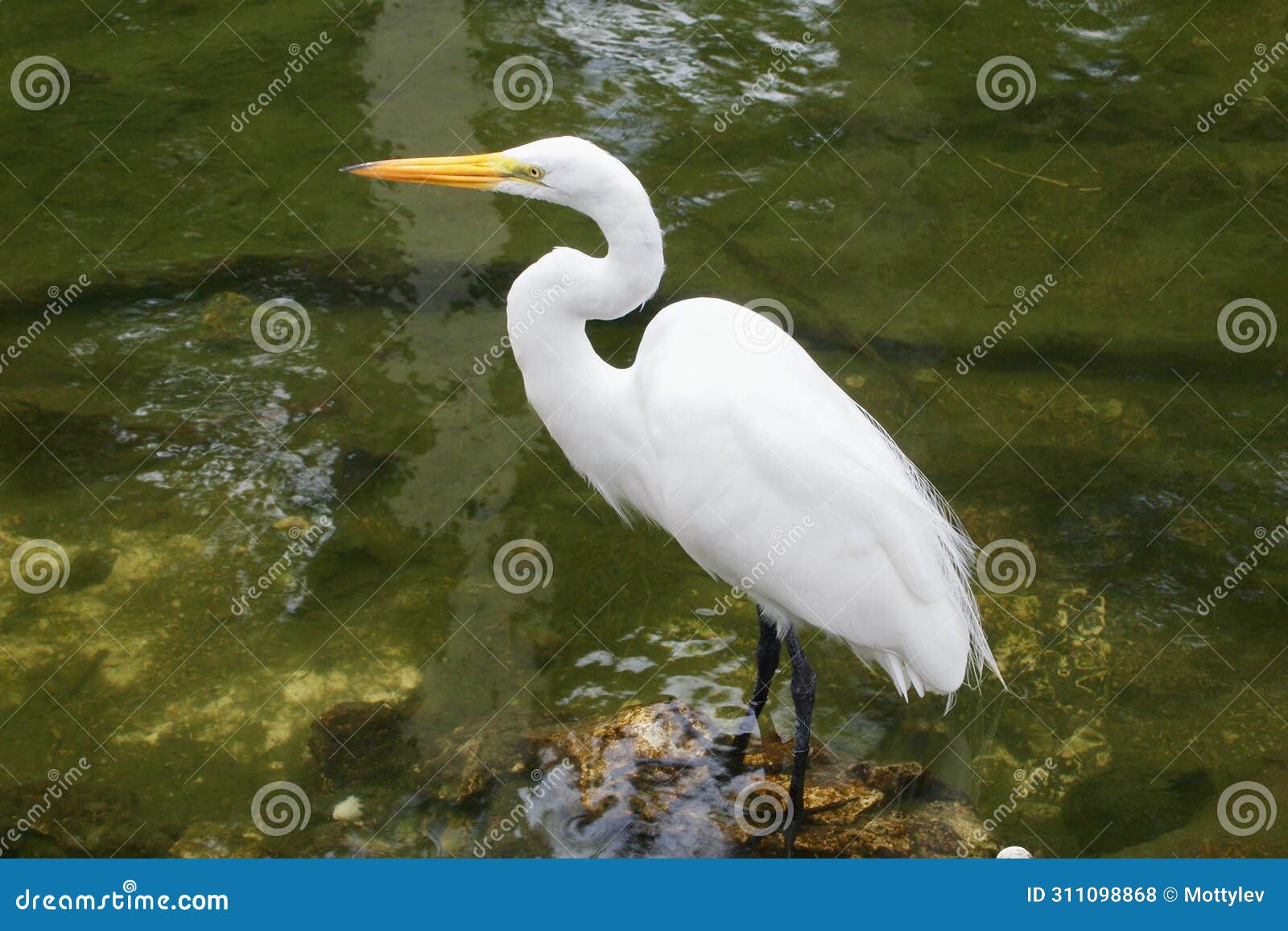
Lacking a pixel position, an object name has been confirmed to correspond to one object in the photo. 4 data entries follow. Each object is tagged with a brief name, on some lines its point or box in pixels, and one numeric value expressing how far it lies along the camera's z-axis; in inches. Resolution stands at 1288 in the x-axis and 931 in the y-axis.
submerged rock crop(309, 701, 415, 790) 148.1
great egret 129.0
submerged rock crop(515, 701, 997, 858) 136.8
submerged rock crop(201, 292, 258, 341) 212.2
